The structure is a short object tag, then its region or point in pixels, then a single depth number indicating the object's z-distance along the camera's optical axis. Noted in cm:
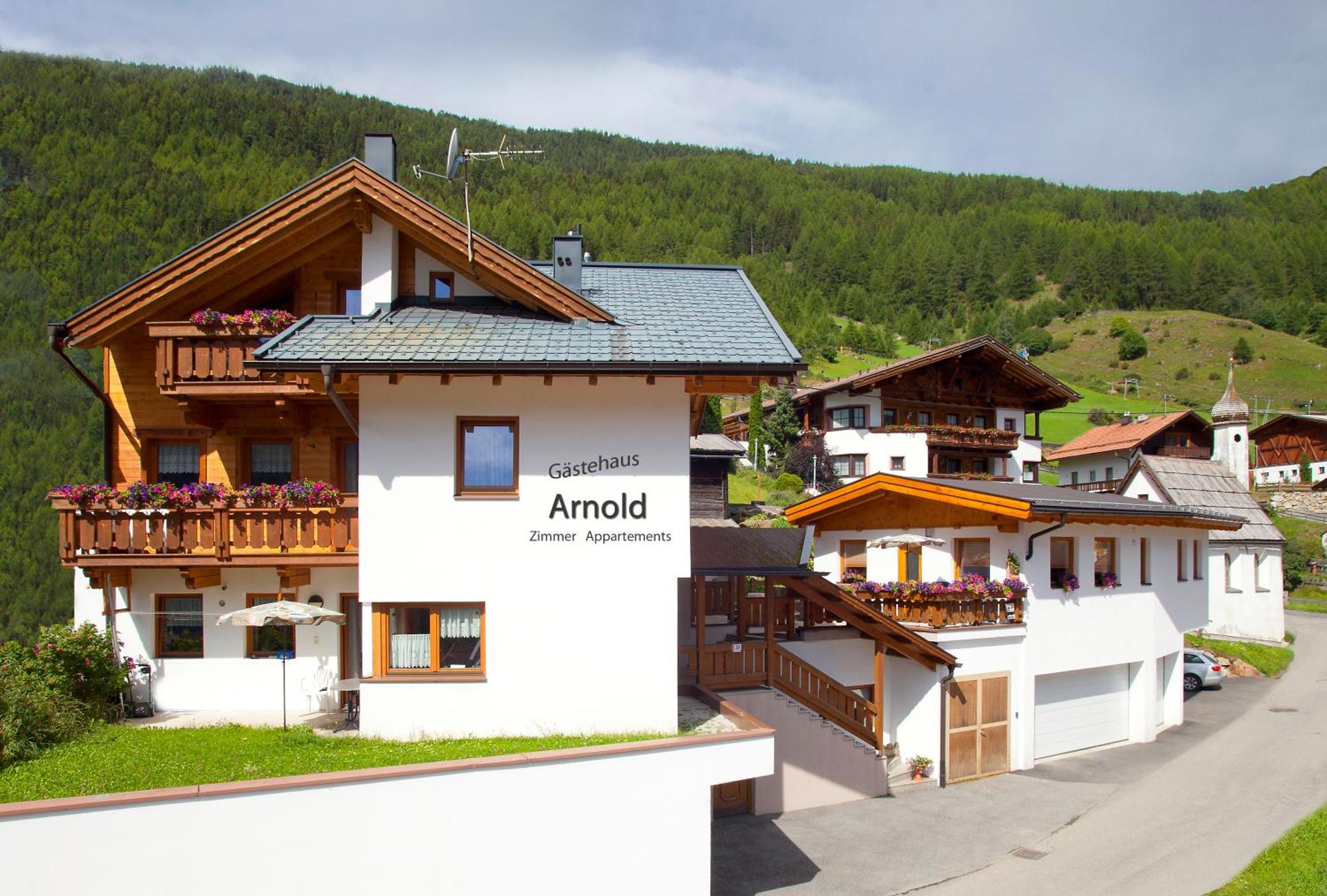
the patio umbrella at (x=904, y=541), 1975
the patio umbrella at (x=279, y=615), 1338
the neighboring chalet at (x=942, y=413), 4647
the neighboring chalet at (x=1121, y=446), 5962
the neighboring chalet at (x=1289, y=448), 7362
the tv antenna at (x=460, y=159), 1352
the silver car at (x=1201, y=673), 3038
